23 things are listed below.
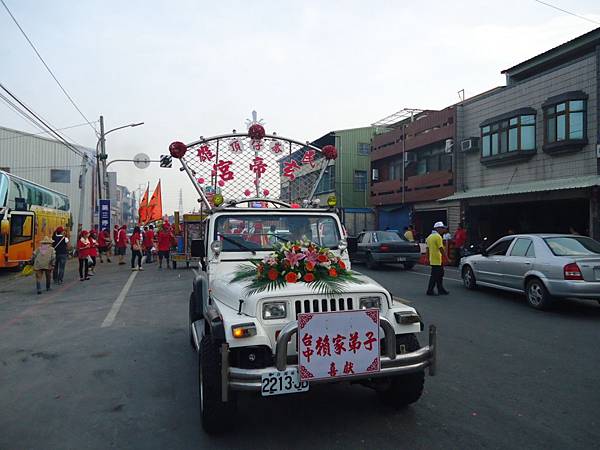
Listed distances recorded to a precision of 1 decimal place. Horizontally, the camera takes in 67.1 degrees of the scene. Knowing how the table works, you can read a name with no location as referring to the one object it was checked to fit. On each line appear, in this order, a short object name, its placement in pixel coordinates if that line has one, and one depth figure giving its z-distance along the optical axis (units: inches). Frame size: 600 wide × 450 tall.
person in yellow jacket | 405.7
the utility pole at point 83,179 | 1092.2
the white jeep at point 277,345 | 127.6
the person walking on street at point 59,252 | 509.7
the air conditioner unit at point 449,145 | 935.0
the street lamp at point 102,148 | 1003.8
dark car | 638.5
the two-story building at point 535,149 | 645.3
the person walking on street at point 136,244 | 662.5
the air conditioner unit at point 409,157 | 1125.7
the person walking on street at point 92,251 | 591.4
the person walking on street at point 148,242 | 776.3
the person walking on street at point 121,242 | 782.6
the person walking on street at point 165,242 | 683.4
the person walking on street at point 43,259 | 448.8
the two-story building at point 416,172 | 971.9
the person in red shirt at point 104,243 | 805.2
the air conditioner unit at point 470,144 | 874.8
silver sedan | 312.7
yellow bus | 625.0
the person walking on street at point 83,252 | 549.0
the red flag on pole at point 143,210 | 1129.2
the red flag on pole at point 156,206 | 1045.2
